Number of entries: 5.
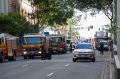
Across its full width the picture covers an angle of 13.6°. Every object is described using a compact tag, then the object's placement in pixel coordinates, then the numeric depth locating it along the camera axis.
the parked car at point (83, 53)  43.88
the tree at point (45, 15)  80.75
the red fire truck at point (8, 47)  48.79
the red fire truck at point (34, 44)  53.41
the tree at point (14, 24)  63.49
